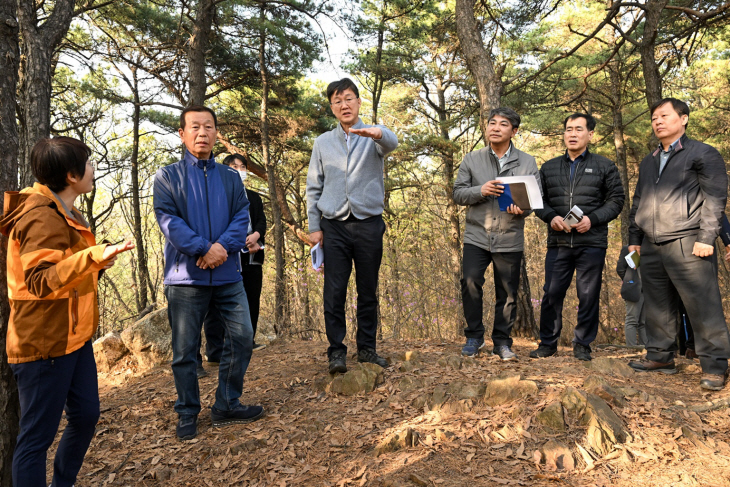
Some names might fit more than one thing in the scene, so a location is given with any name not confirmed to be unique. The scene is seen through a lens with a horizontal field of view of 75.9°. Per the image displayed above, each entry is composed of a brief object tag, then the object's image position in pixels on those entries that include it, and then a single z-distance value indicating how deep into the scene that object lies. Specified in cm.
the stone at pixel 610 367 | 404
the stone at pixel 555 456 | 266
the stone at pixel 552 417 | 295
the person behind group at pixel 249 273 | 486
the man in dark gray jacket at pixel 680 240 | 383
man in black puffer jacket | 436
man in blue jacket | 312
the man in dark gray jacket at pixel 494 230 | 433
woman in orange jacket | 216
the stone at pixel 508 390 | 332
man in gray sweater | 391
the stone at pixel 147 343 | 577
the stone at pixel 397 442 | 290
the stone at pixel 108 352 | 586
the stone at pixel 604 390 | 322
